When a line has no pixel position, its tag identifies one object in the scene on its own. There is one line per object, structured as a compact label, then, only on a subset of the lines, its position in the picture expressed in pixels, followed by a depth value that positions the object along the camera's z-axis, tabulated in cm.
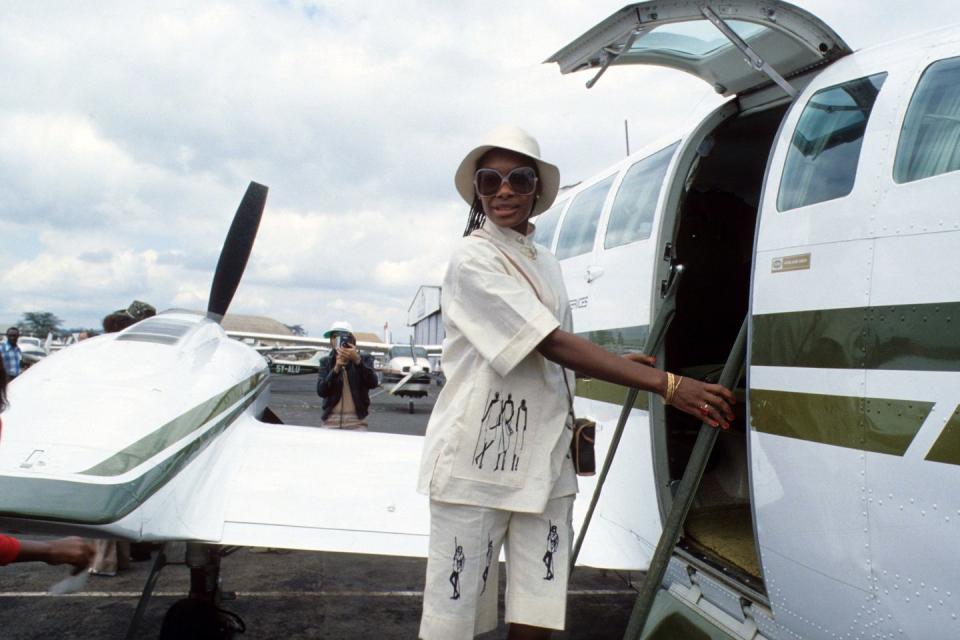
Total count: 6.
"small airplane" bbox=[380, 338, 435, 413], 2352
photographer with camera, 793
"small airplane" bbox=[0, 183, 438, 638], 315
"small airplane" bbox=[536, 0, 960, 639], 214
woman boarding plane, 235
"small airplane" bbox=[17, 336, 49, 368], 2568
